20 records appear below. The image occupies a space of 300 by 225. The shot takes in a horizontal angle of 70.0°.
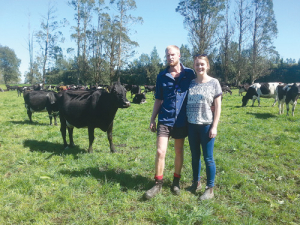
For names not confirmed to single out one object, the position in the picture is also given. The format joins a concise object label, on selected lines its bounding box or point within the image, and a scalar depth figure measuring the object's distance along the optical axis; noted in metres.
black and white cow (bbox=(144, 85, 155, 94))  32.48
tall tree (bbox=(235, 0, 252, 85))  34.06
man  3.35
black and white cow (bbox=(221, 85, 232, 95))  25.55
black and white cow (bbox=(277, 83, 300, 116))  10.41
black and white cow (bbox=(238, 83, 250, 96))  24.85
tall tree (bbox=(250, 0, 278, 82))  33.69
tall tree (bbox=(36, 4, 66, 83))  33.47
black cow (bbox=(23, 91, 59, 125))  10.19
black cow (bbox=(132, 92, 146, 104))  18.53
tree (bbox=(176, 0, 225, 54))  28.41
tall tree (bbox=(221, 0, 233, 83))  35.94
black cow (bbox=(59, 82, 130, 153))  5.38
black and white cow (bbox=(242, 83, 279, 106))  14.77
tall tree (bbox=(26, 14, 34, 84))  40.27
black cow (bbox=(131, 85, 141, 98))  23.69
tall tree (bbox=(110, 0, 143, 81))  30.06
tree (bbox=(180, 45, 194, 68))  43.66
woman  3.23
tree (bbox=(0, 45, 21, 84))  78.19
